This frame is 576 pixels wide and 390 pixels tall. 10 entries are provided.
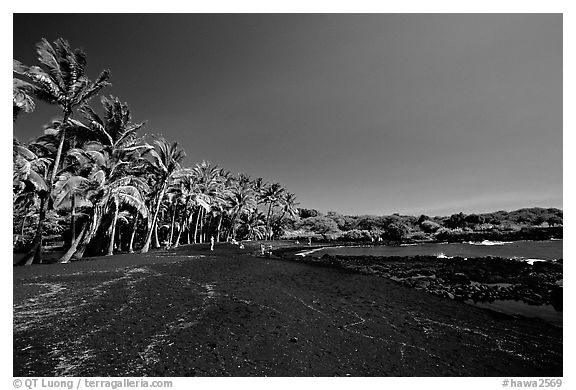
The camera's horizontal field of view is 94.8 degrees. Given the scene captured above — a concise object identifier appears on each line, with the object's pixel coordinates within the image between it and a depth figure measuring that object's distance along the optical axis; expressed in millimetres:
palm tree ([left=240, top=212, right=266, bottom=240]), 63125
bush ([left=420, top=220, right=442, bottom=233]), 87625
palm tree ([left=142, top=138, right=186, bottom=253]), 26781
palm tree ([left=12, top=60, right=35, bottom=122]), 10827
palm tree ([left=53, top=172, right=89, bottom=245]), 17312
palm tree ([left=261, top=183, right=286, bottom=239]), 68312
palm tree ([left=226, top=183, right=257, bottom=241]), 51969
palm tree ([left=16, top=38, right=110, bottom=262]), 14797
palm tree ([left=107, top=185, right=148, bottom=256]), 19112
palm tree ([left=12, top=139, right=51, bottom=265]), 13664
